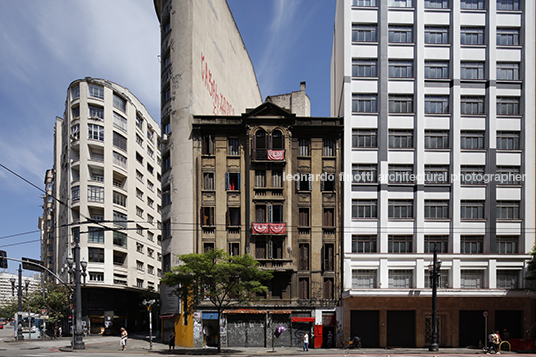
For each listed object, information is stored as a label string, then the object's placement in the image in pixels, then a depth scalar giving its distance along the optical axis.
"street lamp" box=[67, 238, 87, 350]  32.22
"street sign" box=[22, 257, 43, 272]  27.00
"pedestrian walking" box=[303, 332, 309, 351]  31.44
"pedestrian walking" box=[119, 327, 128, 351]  32.44
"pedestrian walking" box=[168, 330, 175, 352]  31.02
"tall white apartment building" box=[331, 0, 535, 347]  35.66
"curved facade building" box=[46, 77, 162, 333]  56.00
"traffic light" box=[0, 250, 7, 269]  23.23
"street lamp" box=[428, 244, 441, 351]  29.89
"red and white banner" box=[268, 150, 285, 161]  37.66
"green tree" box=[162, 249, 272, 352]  29.42
